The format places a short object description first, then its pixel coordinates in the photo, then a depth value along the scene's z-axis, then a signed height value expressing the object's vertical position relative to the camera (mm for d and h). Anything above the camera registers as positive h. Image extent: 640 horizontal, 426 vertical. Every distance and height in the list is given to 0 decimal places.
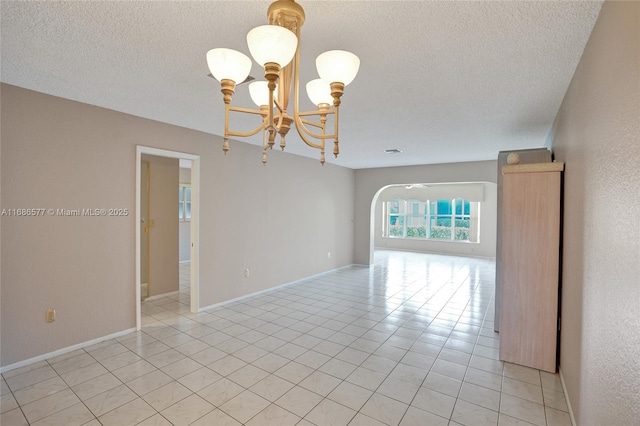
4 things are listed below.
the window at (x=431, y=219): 9984 -340
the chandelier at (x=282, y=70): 1182 +664
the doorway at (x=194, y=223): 4027 -219
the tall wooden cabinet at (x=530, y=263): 2586 -470
